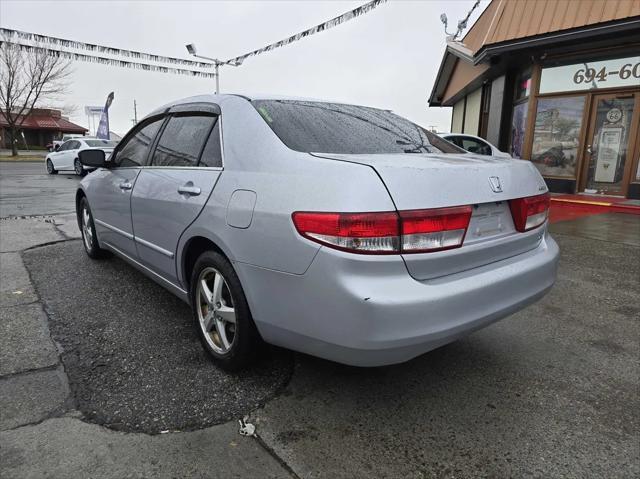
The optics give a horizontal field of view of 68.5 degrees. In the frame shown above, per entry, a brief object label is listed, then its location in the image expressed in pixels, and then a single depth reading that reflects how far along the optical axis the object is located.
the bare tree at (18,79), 32.51
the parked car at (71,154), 18.31
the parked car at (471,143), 10.62
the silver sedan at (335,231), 1.94
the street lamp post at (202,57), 18.39
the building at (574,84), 9.77
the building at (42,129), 50.59
